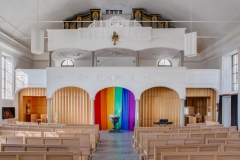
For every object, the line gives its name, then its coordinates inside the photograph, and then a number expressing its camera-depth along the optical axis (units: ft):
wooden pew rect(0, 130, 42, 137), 23.67
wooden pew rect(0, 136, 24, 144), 20.22
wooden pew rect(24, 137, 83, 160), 19.36
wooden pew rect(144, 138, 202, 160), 18.98
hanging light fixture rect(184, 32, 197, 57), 32.17
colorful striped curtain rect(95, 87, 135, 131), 51.90
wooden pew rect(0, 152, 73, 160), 12.84
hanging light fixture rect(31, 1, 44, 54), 31.58
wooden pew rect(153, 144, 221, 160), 15.12
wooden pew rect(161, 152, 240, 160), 12.79
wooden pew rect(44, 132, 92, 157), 21.72
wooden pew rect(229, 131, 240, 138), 24.76
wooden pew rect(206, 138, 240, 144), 19.10
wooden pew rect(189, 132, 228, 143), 23.47
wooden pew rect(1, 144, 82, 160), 15.78
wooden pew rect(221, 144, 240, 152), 16.21
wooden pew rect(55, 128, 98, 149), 25.87
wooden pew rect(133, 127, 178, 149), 26.71
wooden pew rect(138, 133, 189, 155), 21.77
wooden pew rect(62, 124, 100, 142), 32.97
